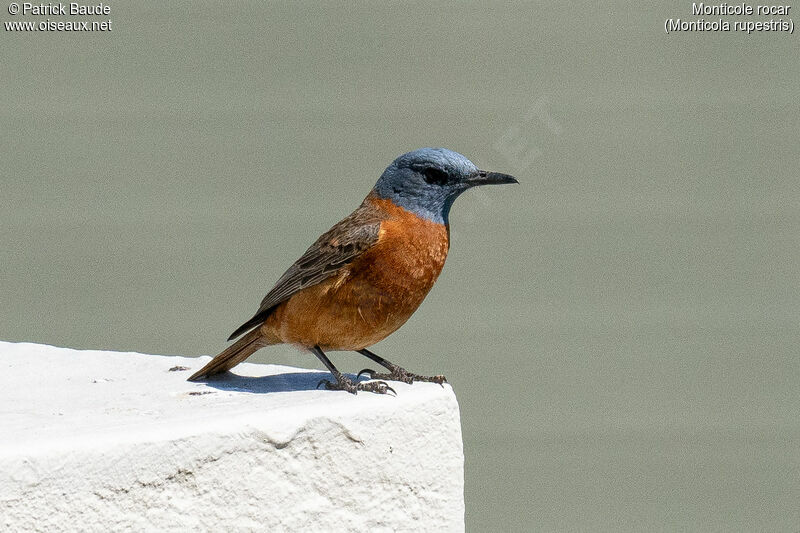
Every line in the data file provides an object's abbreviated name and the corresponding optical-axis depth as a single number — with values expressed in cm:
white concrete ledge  923
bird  1084
